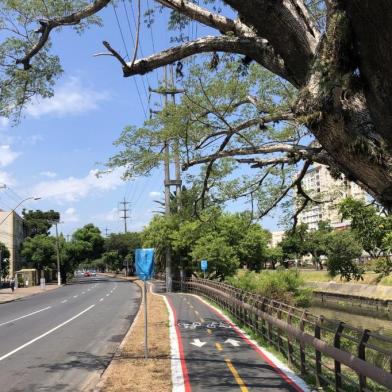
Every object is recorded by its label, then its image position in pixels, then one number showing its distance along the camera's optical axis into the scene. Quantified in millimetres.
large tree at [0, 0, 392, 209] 5340
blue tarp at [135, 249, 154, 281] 12039
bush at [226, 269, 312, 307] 24938
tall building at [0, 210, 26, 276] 84625
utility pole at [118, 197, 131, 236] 131850
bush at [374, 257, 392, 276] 19117
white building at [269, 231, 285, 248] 174475
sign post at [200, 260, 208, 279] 38219
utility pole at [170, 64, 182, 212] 14609
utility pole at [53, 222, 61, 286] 77144
